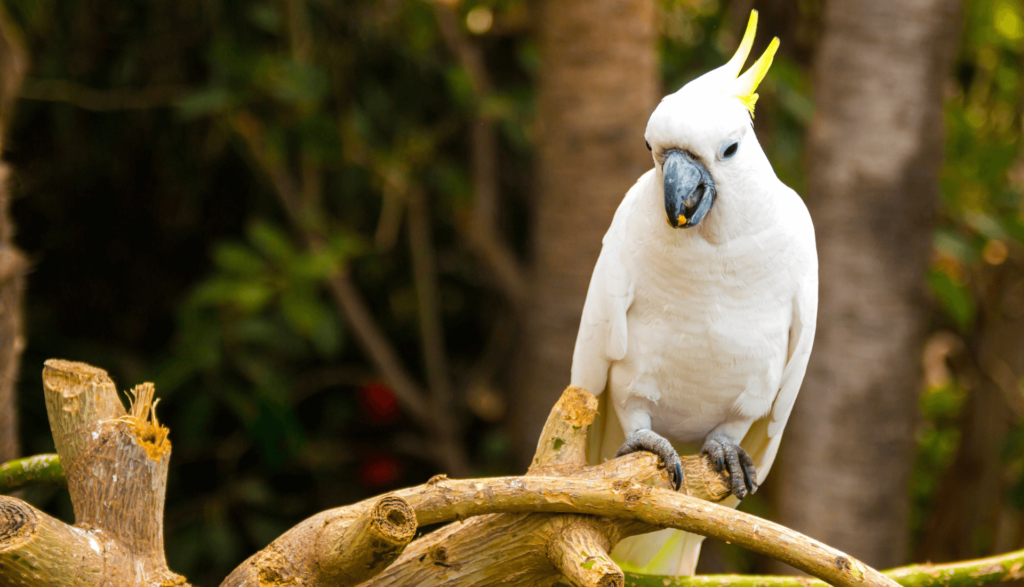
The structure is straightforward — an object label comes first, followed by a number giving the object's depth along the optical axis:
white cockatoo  2.17
